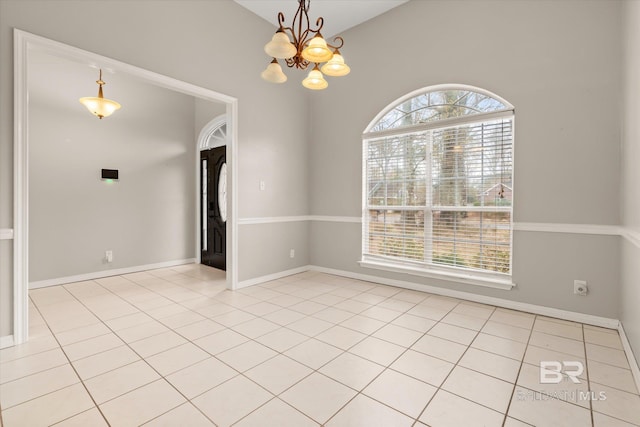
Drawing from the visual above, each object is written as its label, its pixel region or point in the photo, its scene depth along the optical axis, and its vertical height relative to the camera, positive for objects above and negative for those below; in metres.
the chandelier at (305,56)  2.15 +1.19
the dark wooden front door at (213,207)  5.30 +0.06
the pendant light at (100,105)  3.70 +1.33
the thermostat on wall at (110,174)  4.60 +0.56
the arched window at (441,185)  3.24 +0.31
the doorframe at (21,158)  2.32 +0.41
